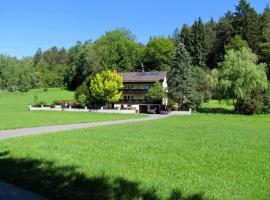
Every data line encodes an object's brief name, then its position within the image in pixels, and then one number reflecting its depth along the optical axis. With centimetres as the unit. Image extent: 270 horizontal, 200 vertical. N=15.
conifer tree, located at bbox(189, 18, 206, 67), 9319
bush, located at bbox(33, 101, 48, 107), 8261
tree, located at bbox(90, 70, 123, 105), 7750
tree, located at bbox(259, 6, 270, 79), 8150
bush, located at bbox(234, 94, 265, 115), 6261
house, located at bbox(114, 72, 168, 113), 8000
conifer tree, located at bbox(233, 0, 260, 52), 8988
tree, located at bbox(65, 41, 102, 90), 10031
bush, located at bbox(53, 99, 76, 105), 8406
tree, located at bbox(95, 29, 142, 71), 10638
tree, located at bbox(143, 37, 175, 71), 10556
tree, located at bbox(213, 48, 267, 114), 6275
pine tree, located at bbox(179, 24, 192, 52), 9506
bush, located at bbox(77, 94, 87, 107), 8000
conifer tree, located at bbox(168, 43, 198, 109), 7038
